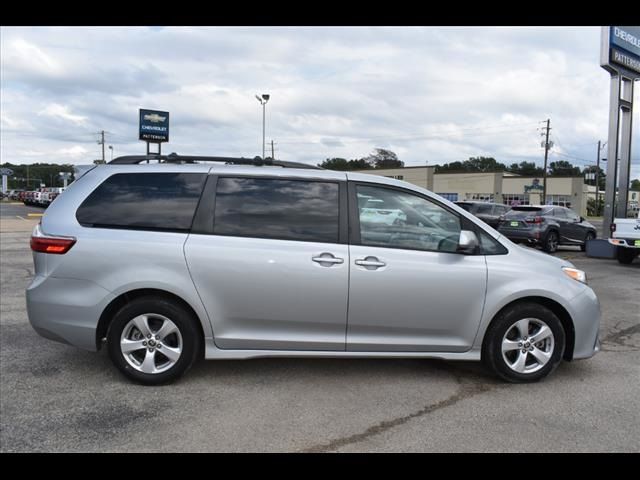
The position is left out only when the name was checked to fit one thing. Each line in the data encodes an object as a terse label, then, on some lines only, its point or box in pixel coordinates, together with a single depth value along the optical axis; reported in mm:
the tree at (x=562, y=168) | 117325
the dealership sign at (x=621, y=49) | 13086
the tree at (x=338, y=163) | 92800
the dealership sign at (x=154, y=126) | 34688
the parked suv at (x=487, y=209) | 18547
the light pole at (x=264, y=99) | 35119
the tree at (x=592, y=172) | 85012
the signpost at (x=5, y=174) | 62628
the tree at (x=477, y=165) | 118250
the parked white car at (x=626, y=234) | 11883
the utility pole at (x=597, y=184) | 67188
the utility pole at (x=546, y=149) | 56484
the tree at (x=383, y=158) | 124888
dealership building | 66375
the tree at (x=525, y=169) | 117375
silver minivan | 4047
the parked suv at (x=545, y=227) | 15078
